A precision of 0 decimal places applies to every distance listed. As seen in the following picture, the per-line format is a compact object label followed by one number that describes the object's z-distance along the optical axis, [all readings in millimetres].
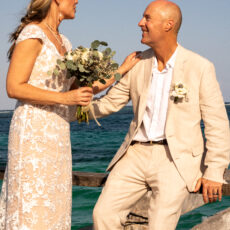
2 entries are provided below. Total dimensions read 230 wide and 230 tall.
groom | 3473
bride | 3346
